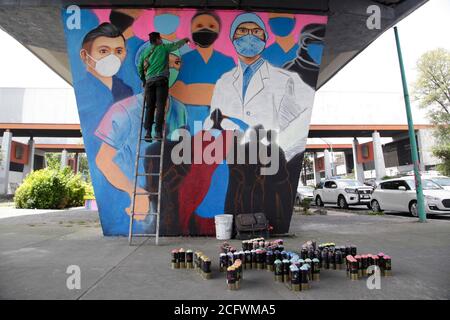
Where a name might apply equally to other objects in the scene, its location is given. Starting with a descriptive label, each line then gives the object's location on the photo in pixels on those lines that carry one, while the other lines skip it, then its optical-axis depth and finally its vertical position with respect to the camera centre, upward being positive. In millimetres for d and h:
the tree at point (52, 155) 55656 +8086
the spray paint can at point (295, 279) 3080 -896
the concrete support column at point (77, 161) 51081 +6173
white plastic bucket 6359 -692
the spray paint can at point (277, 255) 3995 -831
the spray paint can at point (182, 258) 4047 -848
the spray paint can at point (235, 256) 3923 -820
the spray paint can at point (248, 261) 4062 -911
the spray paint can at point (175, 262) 4027 -892
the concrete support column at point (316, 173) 51131 +3213
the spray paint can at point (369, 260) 3625 -845
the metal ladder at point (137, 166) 5762 +601
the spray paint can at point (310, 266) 3458 -860
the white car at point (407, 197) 10268 -287
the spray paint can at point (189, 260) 4059 -876
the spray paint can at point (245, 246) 4862 -848
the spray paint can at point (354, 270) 3457 -908
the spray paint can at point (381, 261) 3654 -862
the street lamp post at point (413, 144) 9055 +1370
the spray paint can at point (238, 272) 3182 -856
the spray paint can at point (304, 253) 4180 -860
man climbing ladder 6109 +2370
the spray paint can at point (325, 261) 3994 -921
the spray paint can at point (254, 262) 4066 -926
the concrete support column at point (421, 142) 32044 +5023
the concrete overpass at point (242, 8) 6934 +4379
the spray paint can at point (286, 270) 3385 -875
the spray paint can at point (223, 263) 3854 -885
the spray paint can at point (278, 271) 3412 -886
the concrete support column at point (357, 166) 36969 +3047
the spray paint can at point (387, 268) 3600 -936
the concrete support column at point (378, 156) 31212 +3559
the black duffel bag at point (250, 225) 6270 -674
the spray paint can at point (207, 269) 3525 -877
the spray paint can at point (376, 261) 3646 -861
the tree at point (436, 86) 29391 +10426
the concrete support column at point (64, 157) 40684 +5569
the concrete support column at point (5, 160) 30750 +4070
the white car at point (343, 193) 15383 -106
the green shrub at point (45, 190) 16000 +430
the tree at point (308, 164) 69338 +6708
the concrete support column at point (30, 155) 36906 +5354
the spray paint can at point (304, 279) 3115 -903
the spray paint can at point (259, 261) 4047 -910
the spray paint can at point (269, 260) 3922 -887
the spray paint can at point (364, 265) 3570 -879
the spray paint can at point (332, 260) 3952 -901
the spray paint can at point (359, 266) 3533 -887
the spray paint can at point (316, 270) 3457 -911
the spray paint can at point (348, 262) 3543 -848
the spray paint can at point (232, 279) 3131 -885
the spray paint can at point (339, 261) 3936 -910
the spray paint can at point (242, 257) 4016 -842
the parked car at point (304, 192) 20556 -25
